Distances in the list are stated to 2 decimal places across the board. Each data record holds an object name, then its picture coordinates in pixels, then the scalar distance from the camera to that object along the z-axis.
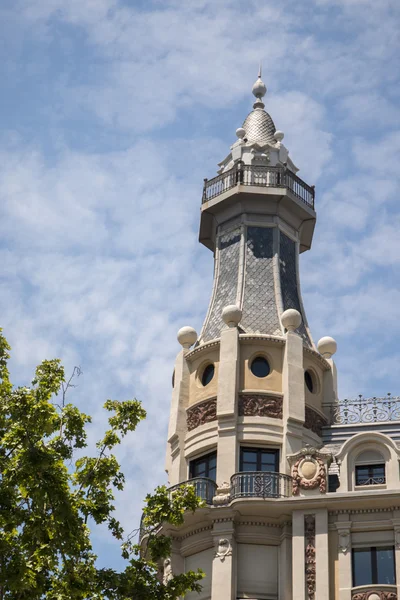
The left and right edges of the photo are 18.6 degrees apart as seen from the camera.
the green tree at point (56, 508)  26.42
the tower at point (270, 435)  38.34
